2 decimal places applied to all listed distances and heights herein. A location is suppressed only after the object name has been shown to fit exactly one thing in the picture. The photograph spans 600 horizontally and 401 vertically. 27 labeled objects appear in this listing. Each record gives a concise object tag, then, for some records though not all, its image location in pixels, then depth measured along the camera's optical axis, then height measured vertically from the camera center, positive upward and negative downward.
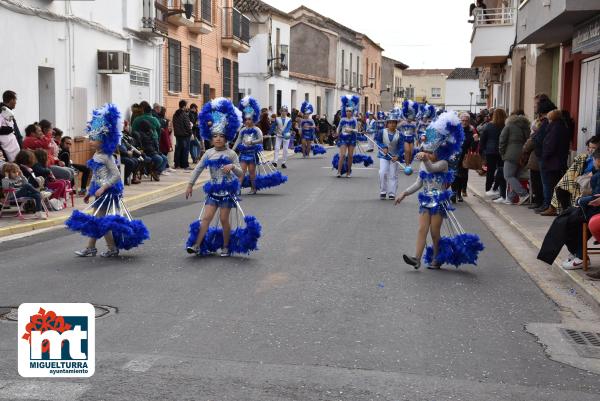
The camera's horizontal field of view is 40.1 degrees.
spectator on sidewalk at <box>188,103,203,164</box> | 24.98 -0.76
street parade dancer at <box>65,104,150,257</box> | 9.71 -0.97
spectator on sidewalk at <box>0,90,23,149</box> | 13.80 +0.20
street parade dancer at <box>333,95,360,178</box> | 20.84 -0.33
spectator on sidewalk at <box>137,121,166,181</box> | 19.69 -0.83
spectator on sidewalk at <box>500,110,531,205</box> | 15.66 -0.58
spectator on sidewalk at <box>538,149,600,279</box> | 8.97 -1.23
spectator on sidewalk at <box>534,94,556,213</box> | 14.09 -0.55
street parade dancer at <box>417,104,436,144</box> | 23.03 +0.08
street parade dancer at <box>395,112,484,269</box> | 9.23 -0.91
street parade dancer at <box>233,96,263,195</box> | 15.88 -0.51
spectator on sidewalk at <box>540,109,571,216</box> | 13.77 -0.43
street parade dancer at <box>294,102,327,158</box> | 25.26 -0.61
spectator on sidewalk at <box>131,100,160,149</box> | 19.77 -0.18
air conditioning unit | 19.94 +1.29
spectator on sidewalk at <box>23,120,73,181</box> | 14.47 -0.53
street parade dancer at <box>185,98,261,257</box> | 9.80 -0.92
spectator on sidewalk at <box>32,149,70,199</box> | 13.98 -1.07
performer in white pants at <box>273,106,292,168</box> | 24.45 -0.44
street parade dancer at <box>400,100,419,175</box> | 18.06 -0.19
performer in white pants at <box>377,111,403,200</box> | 16.22 -0.80
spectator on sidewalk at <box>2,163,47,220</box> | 12.93 -1.13
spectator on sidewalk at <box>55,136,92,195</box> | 15.77 -0.92
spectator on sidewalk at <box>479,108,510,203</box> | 16.70 -0.59
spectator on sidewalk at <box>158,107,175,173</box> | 21.66 -0.59
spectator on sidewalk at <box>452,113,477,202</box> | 16.81 -1.01
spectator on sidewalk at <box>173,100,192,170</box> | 23.06 -0.56
